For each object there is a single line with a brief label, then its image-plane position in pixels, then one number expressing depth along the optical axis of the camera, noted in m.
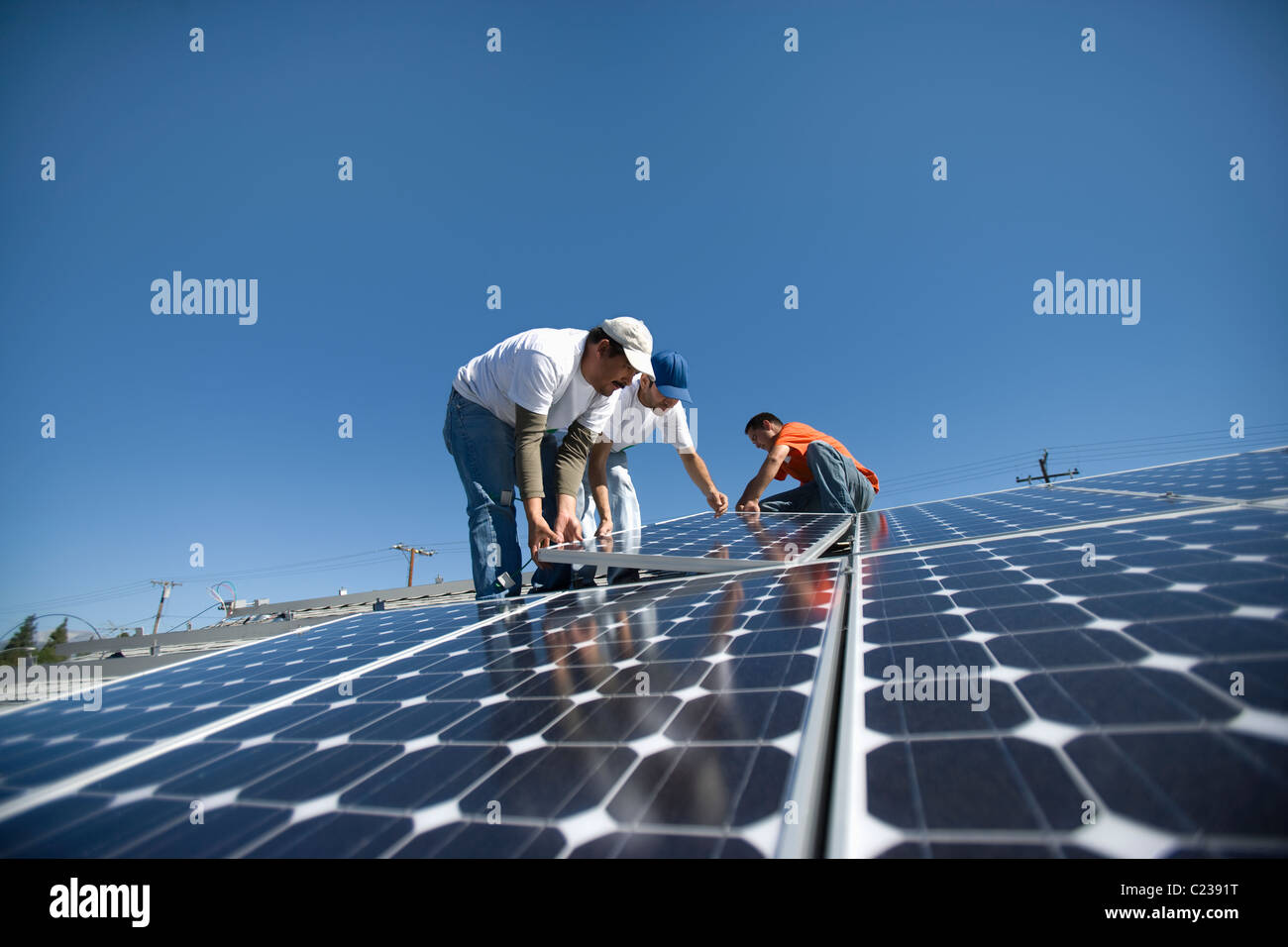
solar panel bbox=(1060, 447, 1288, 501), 3.30
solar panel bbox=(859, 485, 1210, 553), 3.47
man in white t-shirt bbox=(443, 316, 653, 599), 4.69
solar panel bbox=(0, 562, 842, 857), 0.71
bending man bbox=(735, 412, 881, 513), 7.34
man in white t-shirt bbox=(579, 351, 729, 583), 6.30
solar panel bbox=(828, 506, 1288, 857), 0.56
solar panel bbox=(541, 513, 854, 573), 3.33
